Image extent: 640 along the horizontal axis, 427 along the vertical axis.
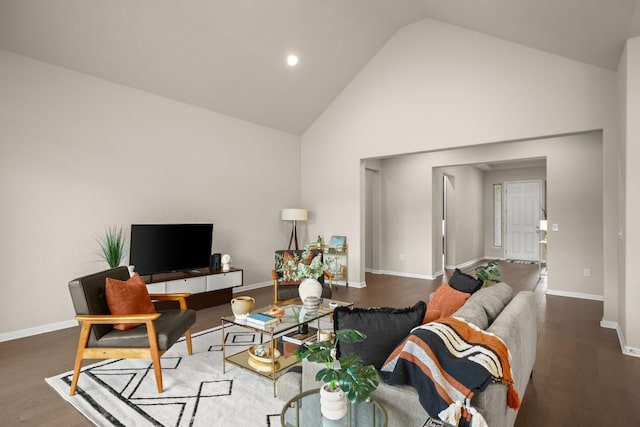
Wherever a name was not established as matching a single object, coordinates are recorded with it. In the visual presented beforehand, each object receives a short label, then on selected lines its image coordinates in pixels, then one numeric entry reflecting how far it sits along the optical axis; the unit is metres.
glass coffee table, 2.74
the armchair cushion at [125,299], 2.85
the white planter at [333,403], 1.50
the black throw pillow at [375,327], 1.74
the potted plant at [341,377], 1.38
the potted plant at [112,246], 4.30
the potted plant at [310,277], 3.49
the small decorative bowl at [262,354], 2.77
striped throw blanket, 1.40
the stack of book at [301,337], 2.97
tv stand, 4.75
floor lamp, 6.71
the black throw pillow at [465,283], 2.72
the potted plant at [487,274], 3.07
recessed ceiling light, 5.54
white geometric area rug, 2.35
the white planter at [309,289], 3.51
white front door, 9.84
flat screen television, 4.64
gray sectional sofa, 1.50
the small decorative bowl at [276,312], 3.23
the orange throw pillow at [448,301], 2.59
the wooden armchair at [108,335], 2.68
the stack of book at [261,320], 2.93
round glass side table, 1.55
